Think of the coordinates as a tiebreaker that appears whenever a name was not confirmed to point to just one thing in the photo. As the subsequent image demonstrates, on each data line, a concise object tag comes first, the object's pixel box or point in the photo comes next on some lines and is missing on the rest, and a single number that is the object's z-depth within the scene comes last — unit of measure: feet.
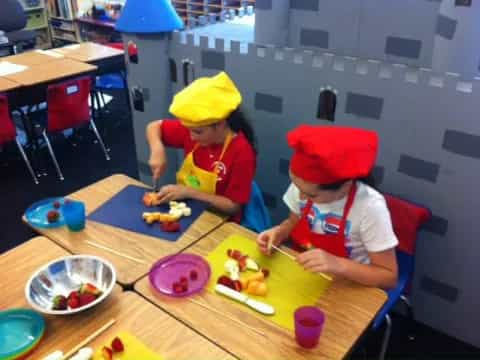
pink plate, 4.30
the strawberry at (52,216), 5.24
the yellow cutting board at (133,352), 3.63
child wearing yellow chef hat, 5.32
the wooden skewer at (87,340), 3.63
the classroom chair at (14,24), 16.07
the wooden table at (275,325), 3.68
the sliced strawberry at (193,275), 4.42
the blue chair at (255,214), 6.02
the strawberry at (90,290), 4.20
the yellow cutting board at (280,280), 4.08
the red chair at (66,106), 10.47
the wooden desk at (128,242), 4.58
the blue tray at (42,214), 5.22
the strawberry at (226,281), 4.29
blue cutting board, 5.12
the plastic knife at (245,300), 4.02
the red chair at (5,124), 9.79
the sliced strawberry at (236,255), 4.65
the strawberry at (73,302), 4.03
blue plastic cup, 5.04
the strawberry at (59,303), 4.04
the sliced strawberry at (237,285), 4.27
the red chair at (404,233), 5.36
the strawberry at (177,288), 4.24
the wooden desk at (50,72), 11.05
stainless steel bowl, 4.17
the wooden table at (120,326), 3.70
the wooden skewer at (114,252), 4.67
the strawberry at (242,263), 4.53
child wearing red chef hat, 4.05
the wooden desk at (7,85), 10.44
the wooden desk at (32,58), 12.49
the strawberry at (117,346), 3.67
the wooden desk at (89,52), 12.86
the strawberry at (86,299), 4.07
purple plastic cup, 3.61
